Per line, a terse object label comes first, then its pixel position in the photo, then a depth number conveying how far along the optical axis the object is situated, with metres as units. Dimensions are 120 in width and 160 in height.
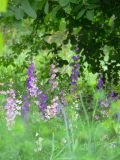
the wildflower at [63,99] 4.19
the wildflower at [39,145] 2.67
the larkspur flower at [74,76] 5.07
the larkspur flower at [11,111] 2.98
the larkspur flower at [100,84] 5.21
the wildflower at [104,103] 4.39
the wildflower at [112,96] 5.06
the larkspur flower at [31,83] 4.27
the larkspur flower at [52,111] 3.42
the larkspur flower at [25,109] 3.10
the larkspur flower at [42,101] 4.13
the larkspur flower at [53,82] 4.86
